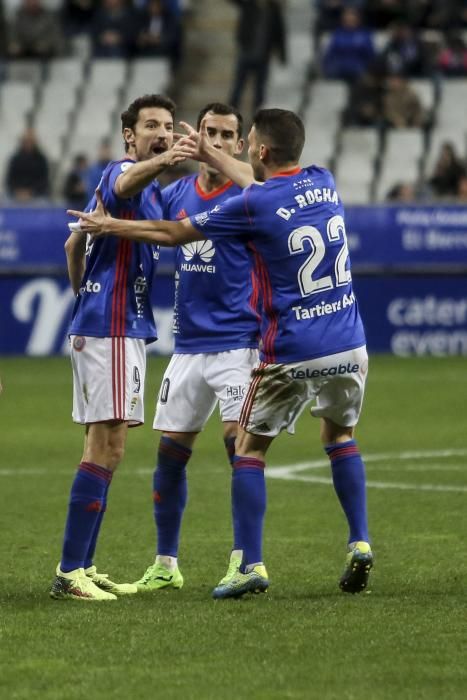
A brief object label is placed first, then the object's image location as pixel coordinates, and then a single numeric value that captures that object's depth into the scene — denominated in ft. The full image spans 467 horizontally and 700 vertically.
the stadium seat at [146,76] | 172.76
